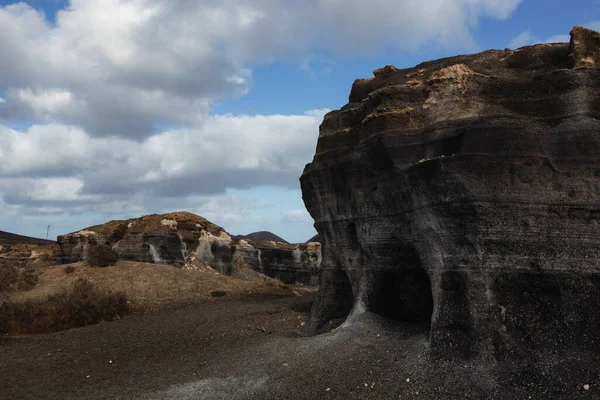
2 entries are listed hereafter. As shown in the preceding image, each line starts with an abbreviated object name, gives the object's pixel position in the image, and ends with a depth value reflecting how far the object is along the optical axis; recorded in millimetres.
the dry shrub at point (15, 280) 21781
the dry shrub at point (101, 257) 25125
